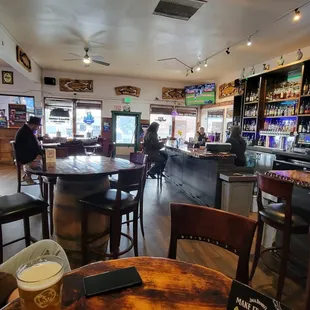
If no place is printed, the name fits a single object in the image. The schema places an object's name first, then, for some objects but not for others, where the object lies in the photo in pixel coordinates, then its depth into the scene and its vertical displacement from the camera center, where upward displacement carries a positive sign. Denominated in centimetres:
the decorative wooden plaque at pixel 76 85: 832 +127
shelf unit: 465 +81
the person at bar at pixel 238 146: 427 -35
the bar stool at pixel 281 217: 177 -72
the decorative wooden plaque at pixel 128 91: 885 +122
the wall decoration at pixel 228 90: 749 +121
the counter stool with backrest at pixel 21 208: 180 -71
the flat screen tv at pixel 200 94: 868 +119
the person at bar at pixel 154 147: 500 -50
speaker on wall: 805 +135
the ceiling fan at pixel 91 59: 536 +149
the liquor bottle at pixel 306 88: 451 +79
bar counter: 352 -85
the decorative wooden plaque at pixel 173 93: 929 +124
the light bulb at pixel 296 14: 336 +165
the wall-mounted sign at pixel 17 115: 784 +14
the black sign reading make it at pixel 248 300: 56 -43
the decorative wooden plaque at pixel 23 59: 542 +149
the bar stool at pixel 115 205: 199 -72
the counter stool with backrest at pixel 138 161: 289 -49
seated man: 378 -43
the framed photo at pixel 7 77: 770 +136
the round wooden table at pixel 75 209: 217 -83
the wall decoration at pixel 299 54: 500 +160
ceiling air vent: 325 +169
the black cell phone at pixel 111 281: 74 -53
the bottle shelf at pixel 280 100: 507 +65
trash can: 332 -93
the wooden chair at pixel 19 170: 381 -87
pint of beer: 57 -42
